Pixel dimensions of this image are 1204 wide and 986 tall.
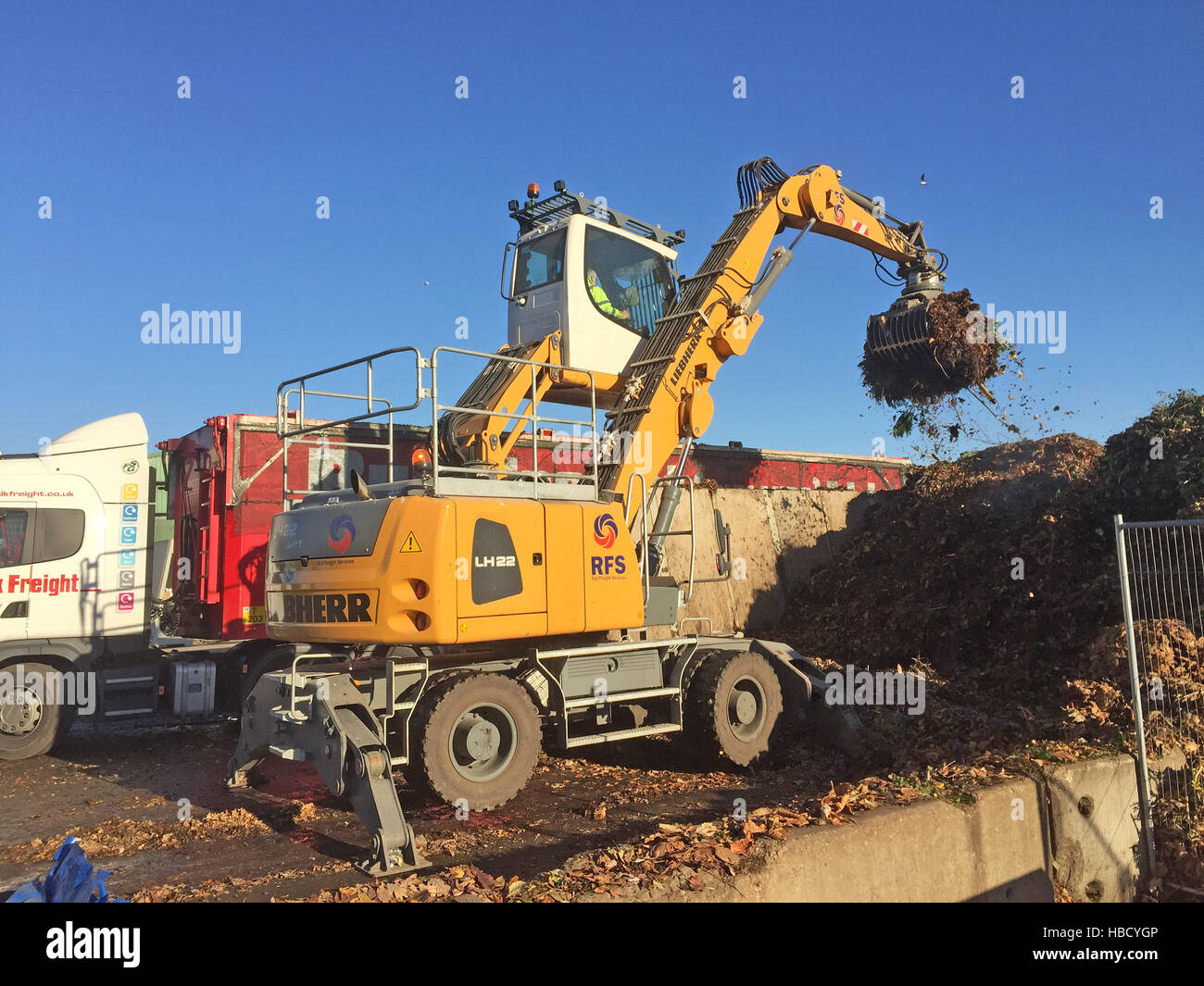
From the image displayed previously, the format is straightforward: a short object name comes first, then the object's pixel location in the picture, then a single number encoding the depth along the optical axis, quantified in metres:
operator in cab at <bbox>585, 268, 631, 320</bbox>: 10.02
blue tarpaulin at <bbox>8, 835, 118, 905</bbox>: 4.11
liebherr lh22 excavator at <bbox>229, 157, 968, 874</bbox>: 6.92
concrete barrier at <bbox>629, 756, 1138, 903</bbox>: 4.73
